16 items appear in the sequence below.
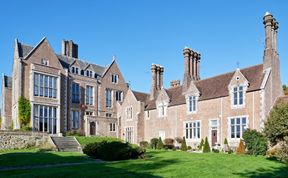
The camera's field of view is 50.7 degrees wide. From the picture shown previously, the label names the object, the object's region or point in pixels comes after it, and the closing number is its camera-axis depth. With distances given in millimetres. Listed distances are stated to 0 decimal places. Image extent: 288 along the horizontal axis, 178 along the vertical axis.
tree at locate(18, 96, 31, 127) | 37375
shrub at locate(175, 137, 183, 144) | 37375
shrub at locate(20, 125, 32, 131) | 37250
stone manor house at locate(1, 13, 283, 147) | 31469
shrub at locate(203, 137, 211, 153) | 31300
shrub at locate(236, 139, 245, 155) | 28406
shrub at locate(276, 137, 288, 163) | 19656
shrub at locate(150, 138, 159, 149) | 39122
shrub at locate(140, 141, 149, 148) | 40850
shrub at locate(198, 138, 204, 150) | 33375
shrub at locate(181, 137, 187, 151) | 34688
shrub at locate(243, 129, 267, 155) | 27312
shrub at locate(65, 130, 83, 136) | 41719
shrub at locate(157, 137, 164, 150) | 37228
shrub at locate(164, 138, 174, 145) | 38500
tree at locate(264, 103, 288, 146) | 23234
